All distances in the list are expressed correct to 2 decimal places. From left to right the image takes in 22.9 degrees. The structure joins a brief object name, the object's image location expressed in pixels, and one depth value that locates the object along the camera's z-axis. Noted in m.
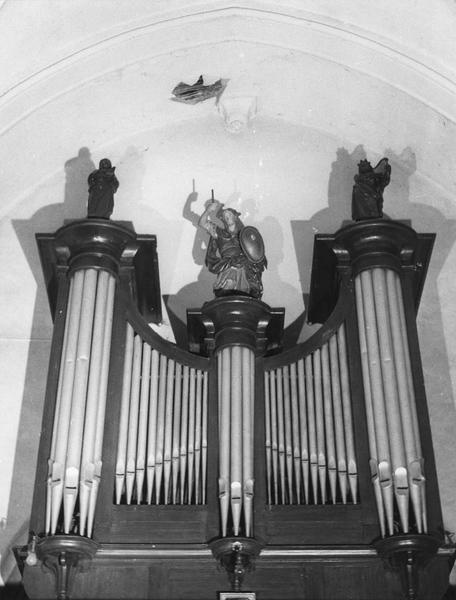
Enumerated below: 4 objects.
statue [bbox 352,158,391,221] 9.51
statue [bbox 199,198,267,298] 9.20
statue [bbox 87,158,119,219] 9.46
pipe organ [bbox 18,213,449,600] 7.73
